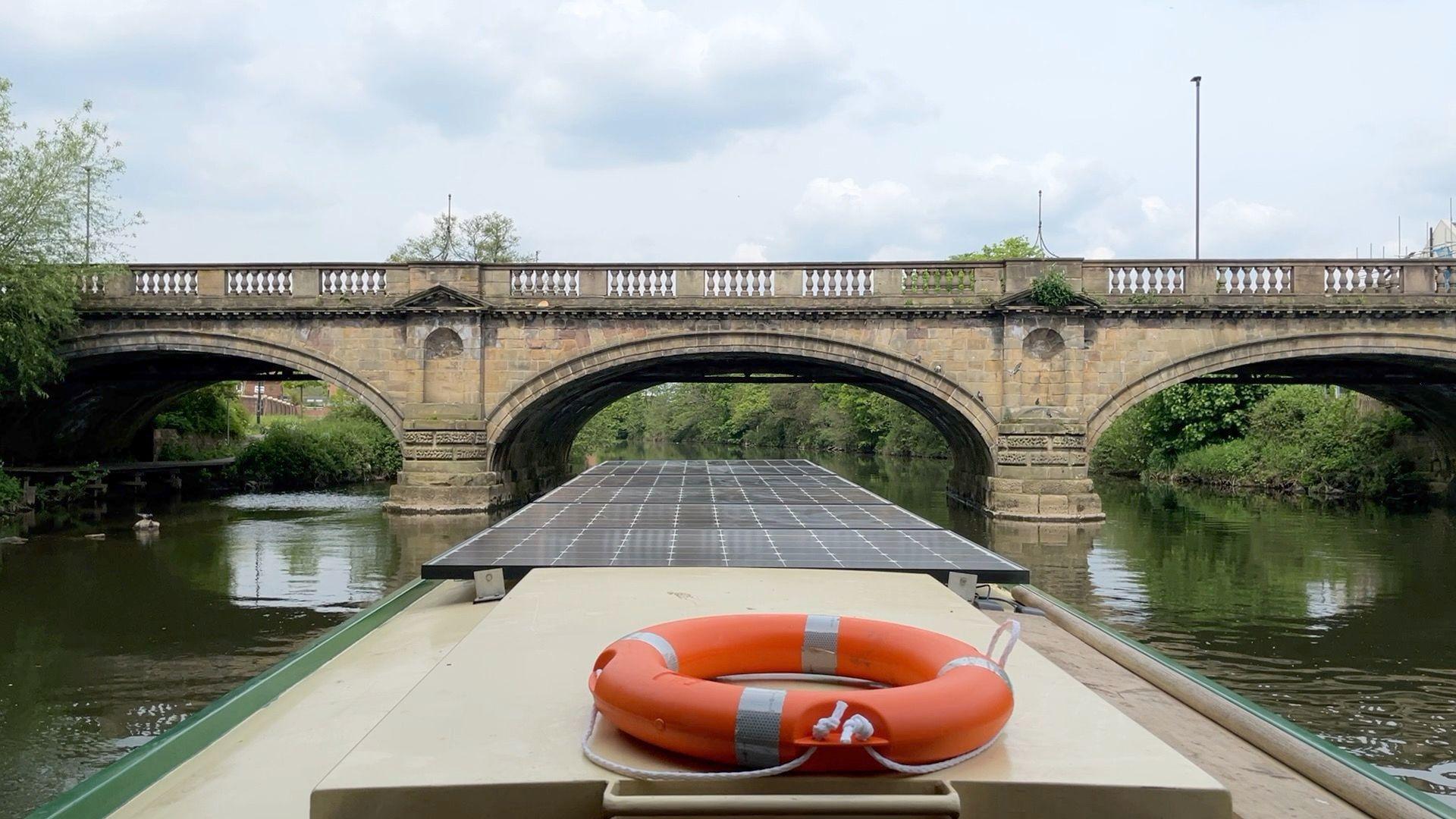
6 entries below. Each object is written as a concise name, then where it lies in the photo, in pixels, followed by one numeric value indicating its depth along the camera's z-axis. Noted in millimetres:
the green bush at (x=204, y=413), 26828
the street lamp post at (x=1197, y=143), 23000
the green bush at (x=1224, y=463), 24781
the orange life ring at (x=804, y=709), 2141
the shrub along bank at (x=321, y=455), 24250
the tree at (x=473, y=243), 36531
